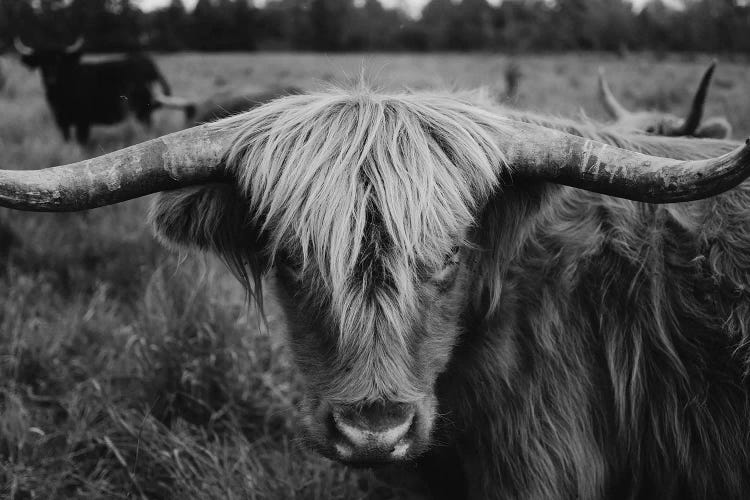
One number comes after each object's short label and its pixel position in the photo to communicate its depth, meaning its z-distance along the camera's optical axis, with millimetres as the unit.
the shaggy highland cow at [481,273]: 1702
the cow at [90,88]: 9375
